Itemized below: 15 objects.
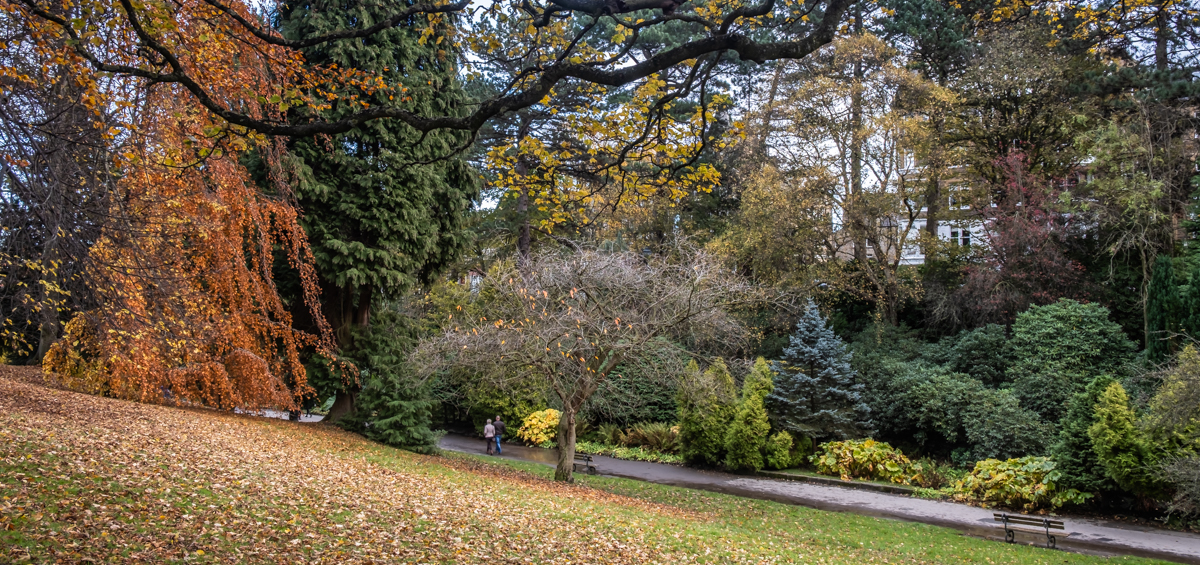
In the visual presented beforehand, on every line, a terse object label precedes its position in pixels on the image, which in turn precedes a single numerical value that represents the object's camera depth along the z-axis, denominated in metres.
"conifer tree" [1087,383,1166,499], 12.66
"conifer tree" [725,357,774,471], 18.72
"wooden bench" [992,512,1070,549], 11.14
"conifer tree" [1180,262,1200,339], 15.75
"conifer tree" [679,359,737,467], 18.88
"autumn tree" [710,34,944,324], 21.55
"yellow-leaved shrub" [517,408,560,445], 23.73
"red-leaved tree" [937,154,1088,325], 19.02
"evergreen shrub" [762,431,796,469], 18.67
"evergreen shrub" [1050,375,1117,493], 13.39
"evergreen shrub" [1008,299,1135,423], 16.59
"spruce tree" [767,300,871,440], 19.00
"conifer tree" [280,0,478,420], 15.11
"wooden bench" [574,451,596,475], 17.38
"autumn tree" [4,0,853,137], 4.99
